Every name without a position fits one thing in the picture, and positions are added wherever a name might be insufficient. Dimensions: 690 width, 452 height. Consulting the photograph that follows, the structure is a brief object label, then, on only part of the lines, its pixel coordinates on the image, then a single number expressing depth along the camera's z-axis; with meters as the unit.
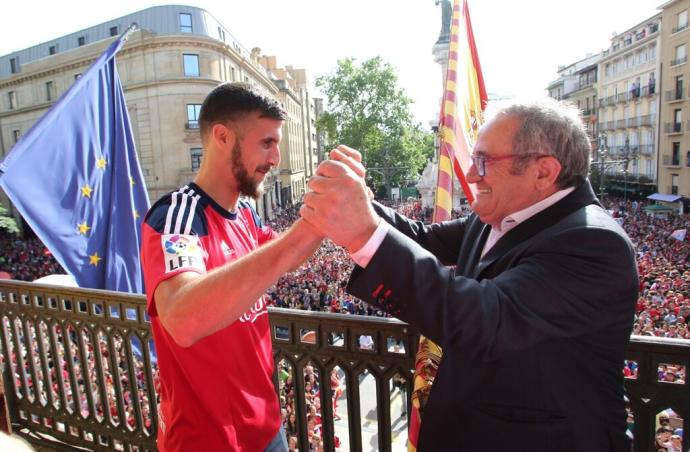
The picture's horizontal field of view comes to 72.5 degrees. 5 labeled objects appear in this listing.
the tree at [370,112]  42.03
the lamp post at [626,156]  31.48
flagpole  4.50
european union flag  3.75
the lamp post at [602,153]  25.51
